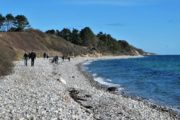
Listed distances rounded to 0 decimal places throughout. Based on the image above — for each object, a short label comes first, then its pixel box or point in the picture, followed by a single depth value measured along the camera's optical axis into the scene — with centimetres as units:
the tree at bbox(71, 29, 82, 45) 13101
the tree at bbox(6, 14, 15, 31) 10010
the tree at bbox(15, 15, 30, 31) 10195
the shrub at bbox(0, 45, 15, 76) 2481
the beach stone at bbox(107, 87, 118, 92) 2320
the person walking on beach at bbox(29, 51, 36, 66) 3749
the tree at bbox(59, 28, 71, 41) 13358
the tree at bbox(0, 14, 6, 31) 9782
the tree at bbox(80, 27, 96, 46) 13101
